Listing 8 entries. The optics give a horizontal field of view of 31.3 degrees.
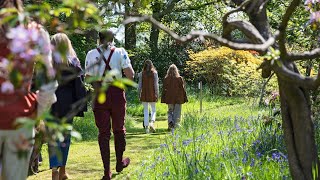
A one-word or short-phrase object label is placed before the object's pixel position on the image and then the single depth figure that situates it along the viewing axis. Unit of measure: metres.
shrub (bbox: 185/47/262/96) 23.92
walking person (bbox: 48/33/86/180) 6.17
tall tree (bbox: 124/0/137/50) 28.34
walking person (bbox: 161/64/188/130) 12.72
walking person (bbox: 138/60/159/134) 12.51
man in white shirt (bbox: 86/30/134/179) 6.41
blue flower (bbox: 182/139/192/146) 6.36
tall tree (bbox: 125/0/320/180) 3.32
